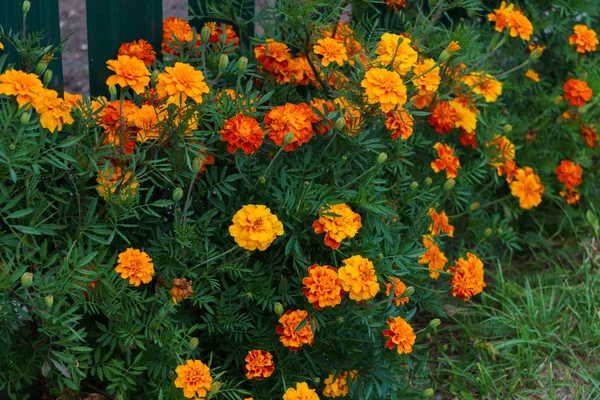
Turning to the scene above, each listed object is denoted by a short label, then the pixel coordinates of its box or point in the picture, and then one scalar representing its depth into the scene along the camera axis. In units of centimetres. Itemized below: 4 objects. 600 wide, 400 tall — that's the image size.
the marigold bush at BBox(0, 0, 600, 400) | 196
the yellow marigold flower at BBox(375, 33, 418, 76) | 224
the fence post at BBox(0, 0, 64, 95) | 225
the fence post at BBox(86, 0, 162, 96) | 245
